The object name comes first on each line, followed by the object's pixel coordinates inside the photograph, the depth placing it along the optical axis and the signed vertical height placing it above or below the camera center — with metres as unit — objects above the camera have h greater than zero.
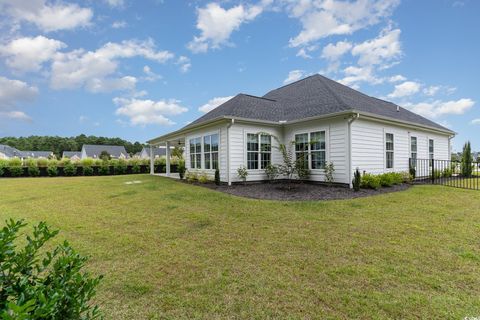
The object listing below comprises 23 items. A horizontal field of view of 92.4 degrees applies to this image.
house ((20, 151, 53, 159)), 60.66 +2.57
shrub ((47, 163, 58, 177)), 20.94 -0.73
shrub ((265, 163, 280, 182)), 10.84 -0.71
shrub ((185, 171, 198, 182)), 13.09 -1.00
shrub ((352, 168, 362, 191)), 8.84 -1.00
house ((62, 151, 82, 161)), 60.75 +2.32
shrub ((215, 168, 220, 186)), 10.94 -0.94
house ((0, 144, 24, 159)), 44.84 +2.46
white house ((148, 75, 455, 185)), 9.62 +1.06
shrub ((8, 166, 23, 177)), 20.02 -0.70
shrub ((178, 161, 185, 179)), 15.25 -0.79
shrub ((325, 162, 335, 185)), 9.71 -0.69
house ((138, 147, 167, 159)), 49.84 +1.90
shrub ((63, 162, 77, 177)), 21.39 -0.74
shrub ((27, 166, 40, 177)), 20.61 -0.78
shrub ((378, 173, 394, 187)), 9.86 -1.09
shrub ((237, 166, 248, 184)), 10.56 -0.70
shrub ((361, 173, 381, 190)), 9.30 -1.09
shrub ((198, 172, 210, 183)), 12.05 -1.03
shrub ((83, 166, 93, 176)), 22.06 -0.93
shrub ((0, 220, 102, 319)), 1.13 -0.63
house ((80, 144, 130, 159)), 51.12 +2.50
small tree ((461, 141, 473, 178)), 14.56 -0.53
